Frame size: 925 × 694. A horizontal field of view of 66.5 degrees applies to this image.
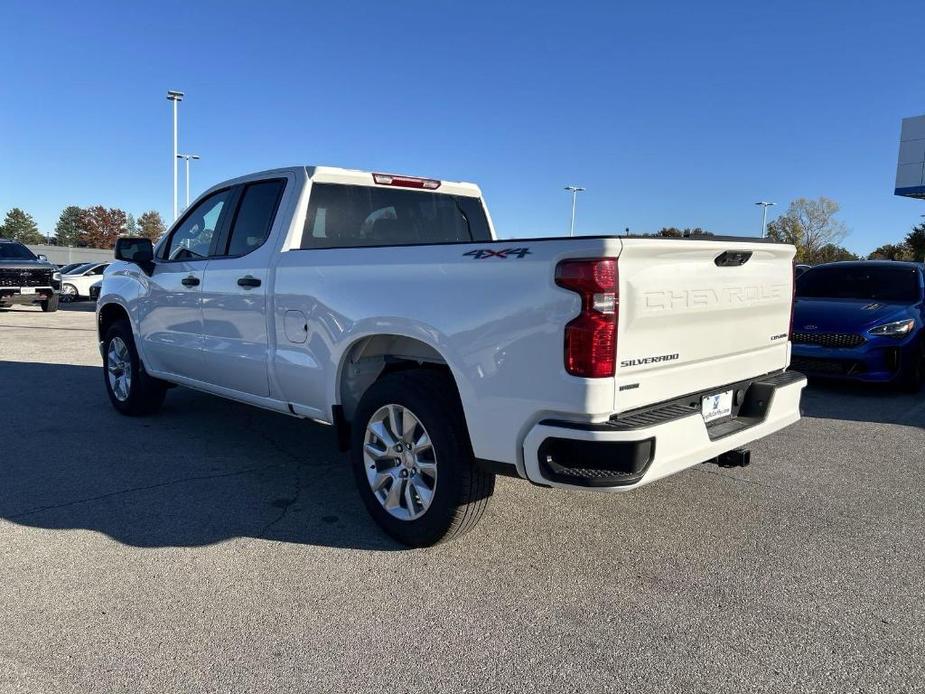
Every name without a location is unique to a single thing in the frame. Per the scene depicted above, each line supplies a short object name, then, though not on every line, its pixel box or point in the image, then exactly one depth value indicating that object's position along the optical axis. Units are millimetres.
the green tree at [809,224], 58312
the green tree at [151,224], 89600
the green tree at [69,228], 95788
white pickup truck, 2902
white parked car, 25555
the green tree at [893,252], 46188
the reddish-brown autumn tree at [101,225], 90125
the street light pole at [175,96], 37812
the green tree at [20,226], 93750
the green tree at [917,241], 36062
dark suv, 17766
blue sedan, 7930
